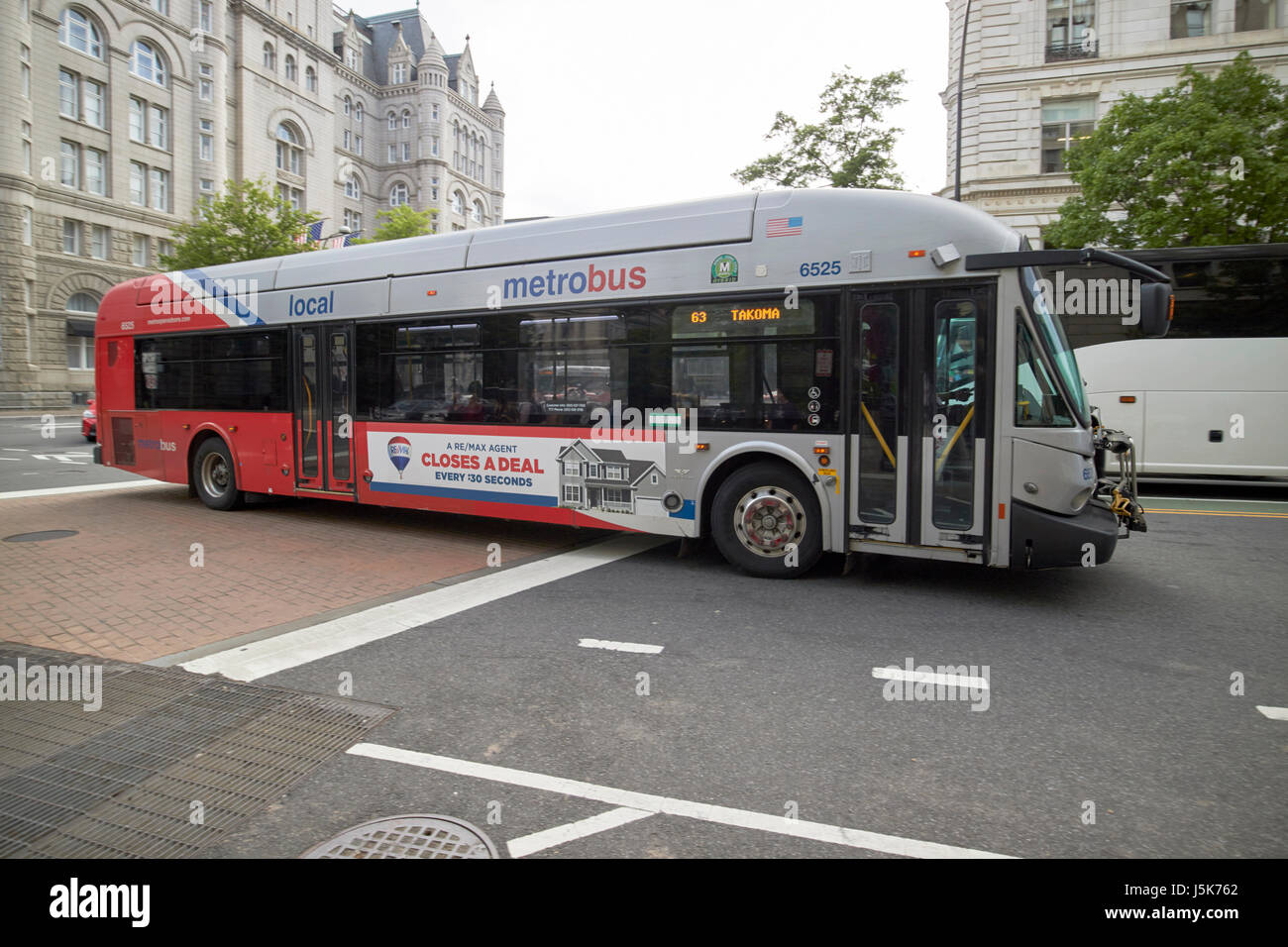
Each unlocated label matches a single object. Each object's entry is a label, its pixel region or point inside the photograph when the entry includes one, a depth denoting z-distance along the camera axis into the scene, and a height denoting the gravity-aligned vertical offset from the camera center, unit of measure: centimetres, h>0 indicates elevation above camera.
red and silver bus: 627 +42
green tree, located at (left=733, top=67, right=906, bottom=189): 2422 +891
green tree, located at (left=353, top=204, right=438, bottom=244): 4069 +1055
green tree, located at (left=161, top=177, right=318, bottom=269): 3419 +831
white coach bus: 1205 +93
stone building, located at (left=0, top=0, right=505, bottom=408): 4319 +1885
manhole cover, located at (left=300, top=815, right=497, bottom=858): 288 -156
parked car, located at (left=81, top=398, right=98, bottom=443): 2372 -13
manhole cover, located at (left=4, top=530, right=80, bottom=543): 888 -131
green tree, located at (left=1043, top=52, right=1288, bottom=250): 1791 +627
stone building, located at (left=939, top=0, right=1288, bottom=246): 2814 +1329
